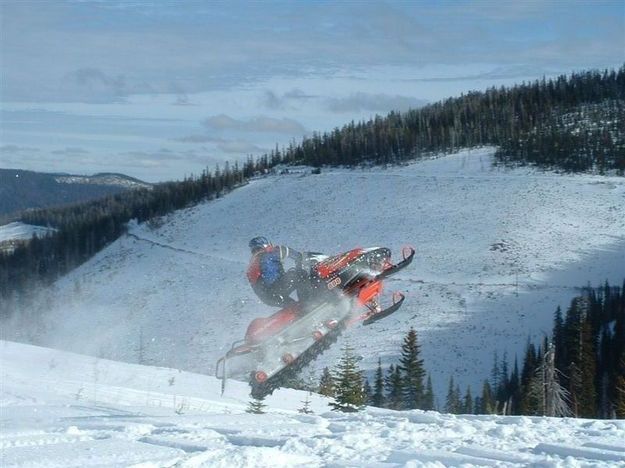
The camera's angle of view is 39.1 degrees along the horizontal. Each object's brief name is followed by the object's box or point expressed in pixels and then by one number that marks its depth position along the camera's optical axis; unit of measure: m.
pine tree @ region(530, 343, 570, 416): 19.11
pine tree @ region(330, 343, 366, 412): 18.42
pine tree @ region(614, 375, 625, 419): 23.08
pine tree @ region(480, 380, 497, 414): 39.44
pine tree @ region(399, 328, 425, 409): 36.78
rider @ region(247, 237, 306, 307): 15.57
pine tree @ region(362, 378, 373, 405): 44.24
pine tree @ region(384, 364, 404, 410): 37.46
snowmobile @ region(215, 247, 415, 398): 16.20
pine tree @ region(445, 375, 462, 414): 41.00
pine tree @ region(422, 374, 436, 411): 37.94
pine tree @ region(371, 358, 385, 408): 40.78
